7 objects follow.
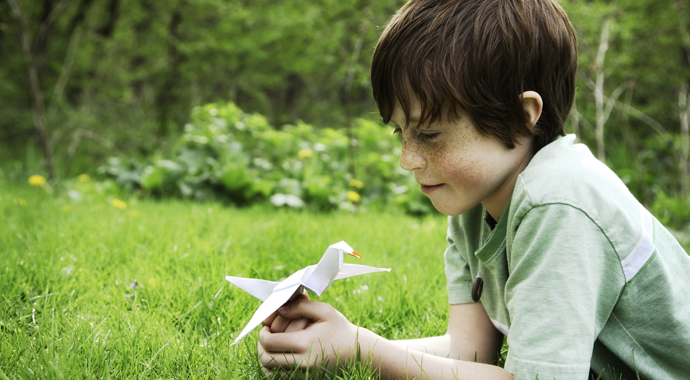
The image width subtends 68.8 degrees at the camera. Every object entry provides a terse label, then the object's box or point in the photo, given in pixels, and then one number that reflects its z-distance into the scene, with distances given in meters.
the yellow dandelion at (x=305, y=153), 4.16
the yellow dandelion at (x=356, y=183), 4.03
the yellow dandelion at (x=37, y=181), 3.90
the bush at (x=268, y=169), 3.83
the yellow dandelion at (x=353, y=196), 3.83
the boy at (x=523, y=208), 0.91
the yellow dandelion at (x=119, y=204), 3.46
